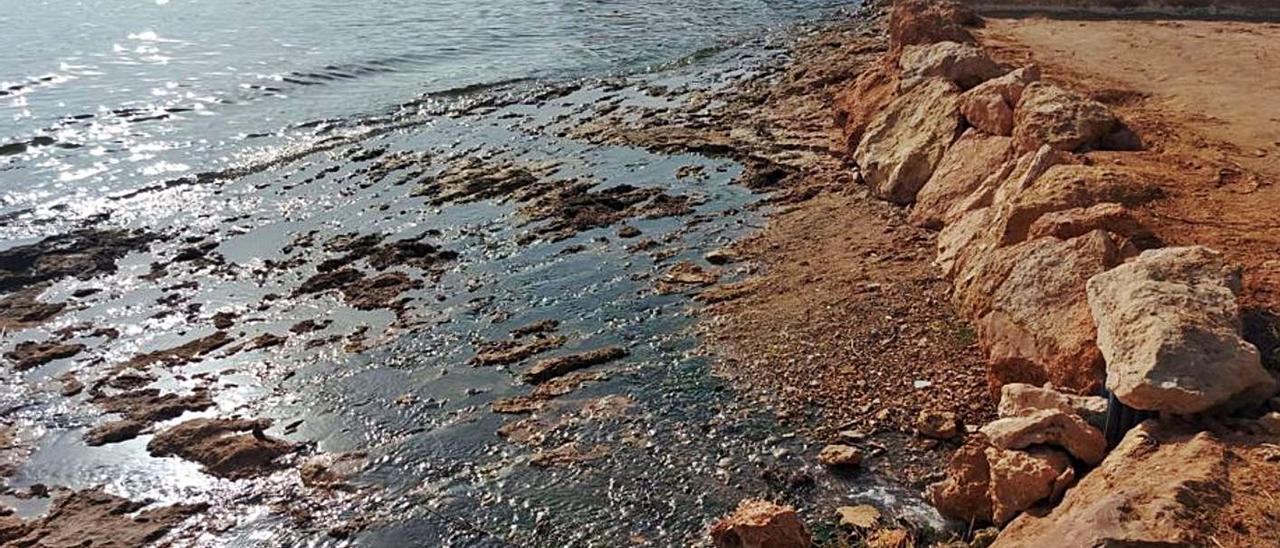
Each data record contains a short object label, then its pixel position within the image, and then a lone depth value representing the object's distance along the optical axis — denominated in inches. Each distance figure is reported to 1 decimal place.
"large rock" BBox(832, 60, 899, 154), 489.1
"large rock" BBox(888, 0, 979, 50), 546.0
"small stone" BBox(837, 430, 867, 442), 254.7
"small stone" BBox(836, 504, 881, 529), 223.7
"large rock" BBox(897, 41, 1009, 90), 463.8
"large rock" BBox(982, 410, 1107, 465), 207.0
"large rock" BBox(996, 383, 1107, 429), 215.9
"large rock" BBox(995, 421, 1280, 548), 165.2
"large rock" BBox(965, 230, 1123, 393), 239.1
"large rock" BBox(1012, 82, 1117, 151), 357.4
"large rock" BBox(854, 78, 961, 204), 416.2
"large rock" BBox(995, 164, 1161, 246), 295.6
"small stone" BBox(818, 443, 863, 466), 243.9
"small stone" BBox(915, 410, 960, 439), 251.3
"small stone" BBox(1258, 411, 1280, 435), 189.9
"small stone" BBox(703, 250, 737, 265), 375.2
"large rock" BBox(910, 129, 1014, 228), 374.3
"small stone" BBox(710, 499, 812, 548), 206.4
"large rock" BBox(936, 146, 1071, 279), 320.8
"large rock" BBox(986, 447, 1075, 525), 203.8
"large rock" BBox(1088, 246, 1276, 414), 194.4
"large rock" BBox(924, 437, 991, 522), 217.0
